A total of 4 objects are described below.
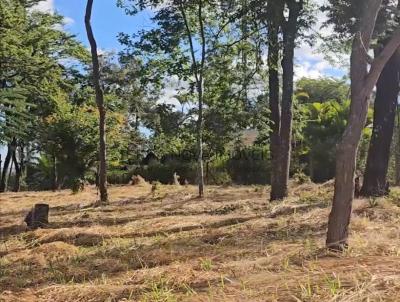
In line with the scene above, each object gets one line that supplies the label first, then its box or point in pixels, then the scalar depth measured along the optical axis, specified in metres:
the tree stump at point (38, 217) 9.95
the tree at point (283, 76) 11.80
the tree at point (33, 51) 19.23
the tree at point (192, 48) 14.34
